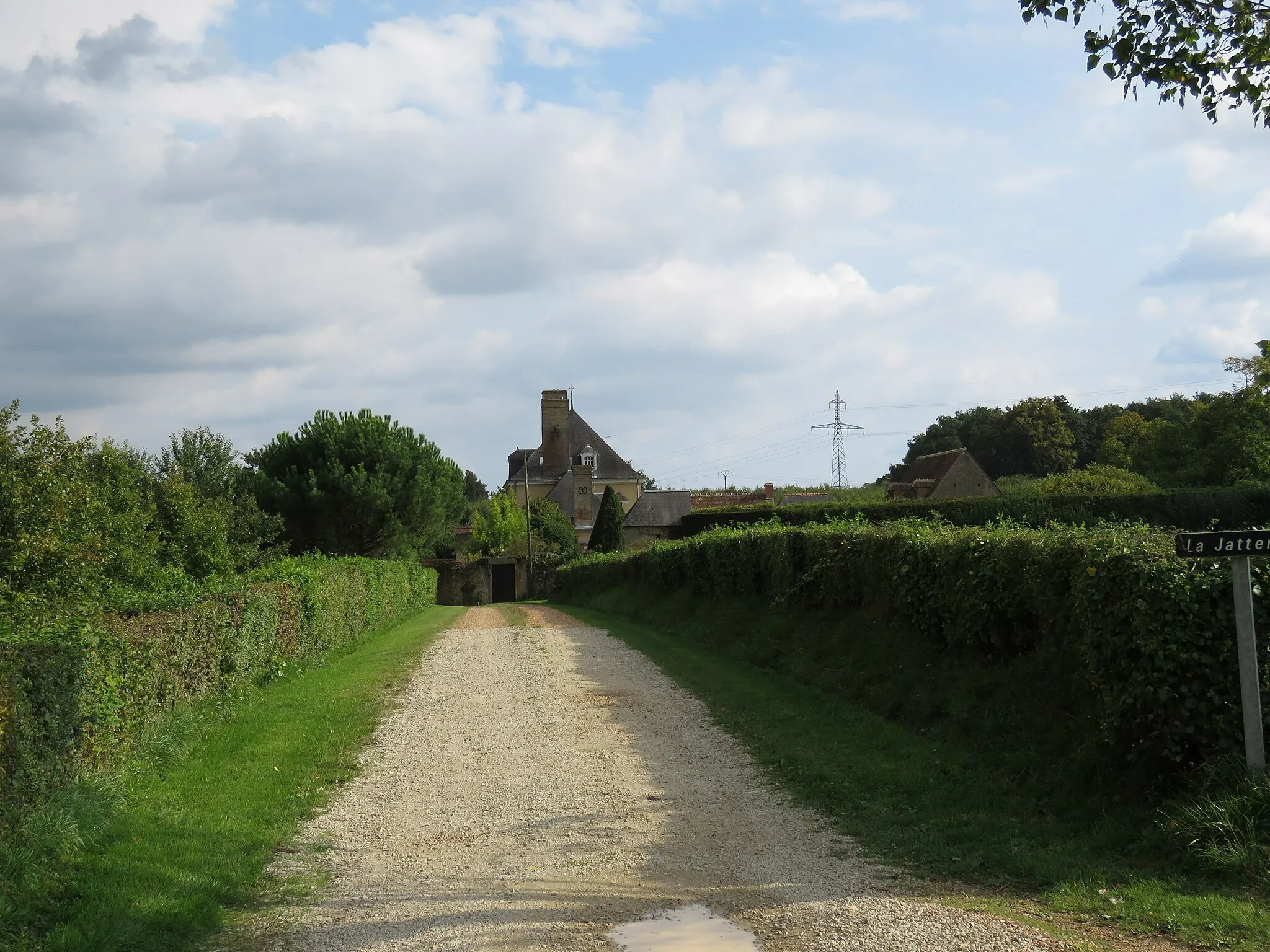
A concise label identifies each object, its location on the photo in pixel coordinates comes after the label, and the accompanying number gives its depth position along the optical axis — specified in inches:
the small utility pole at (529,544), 2352.4
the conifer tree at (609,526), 2428.6
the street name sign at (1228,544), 262.2
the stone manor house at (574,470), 3070.9
